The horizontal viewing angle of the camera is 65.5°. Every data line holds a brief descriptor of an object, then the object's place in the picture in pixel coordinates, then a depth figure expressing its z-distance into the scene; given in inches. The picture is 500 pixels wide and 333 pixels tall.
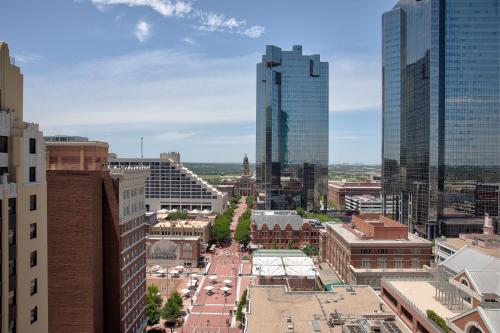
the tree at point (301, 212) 6712.6
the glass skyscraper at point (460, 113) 4926.2
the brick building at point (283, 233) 5088.6
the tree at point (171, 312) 2659.9
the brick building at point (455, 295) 1560.0
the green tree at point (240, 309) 2631.4
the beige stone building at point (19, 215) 853.8
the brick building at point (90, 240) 1651.1
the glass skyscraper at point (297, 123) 7618.1
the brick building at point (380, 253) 3216.0
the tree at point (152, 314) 2566.4
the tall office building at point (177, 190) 7249.0
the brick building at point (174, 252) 4274.1
